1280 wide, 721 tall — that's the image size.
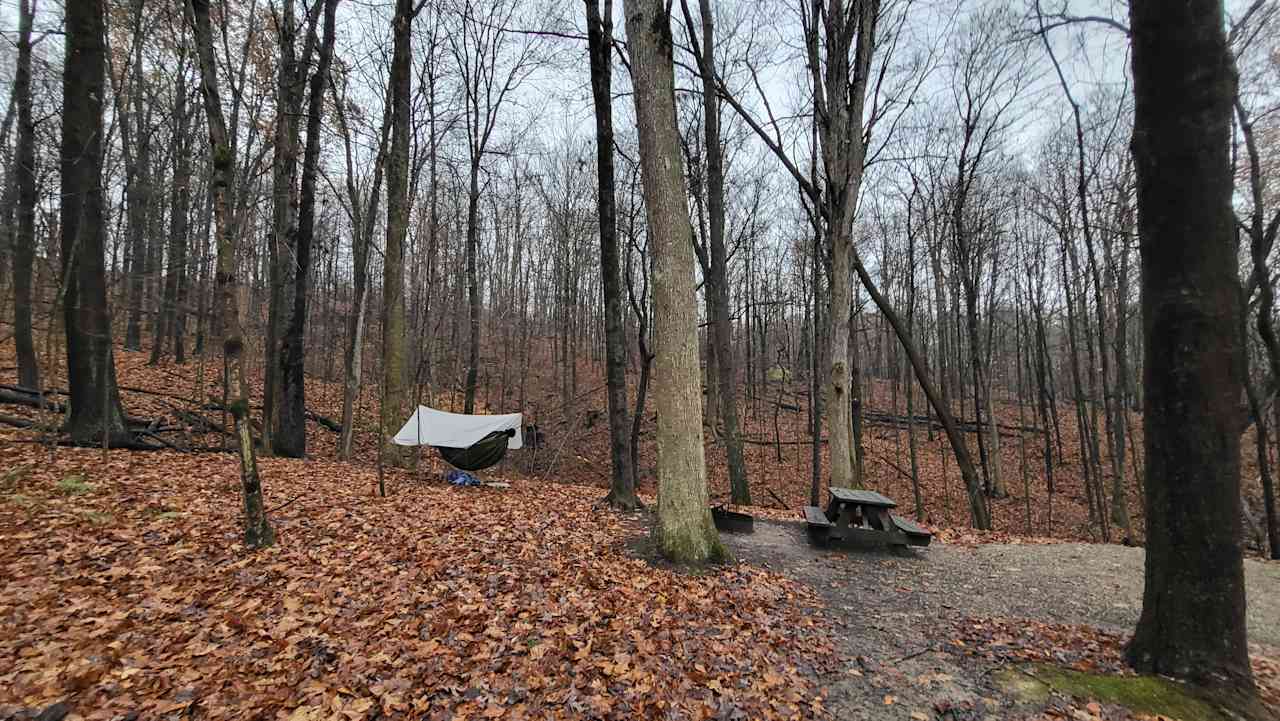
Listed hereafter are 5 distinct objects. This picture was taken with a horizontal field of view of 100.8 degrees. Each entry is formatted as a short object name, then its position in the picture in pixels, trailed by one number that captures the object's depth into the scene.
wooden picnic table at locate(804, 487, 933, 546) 5.50
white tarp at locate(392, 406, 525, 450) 8.10
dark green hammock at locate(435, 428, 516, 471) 8.23
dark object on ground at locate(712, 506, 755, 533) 6.01
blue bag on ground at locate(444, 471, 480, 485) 8.15
